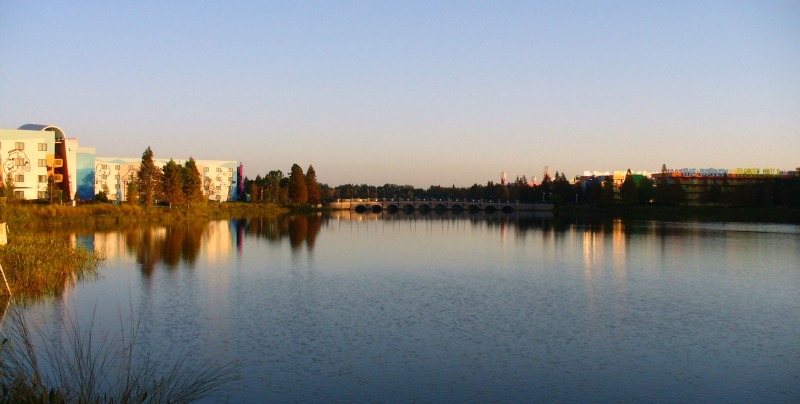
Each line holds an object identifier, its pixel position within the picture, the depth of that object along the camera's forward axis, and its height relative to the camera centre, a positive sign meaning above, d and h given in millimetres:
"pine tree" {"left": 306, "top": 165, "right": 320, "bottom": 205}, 136000 +2457
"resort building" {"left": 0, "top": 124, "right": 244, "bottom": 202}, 71625 +4243
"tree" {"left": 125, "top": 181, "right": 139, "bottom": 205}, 71919 +517
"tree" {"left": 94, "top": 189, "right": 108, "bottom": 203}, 82188 +247
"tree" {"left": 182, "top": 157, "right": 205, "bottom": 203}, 80688 +1645
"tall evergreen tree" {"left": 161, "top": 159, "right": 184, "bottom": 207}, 75625 +1661
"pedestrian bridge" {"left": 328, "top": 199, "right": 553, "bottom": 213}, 153500 -2429
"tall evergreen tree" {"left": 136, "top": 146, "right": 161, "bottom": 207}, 77000 +2572
